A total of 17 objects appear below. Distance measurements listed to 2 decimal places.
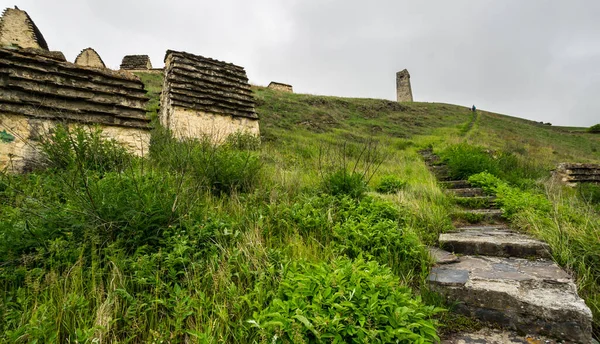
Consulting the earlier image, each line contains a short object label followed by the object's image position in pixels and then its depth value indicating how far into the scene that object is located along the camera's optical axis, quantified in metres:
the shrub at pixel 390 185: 5.63
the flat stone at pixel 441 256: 2.99
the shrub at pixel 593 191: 6.66
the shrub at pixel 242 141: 7.17
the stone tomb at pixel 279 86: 26.55
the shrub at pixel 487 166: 7.05
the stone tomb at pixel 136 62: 24.12
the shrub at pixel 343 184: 4.19
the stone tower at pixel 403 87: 38.53
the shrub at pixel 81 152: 3.76
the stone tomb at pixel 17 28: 12.46
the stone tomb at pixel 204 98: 7.06
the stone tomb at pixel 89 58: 16.20
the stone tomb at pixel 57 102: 4.28
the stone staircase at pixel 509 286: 1.99
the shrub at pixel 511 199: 4.24
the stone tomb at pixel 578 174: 8.53
